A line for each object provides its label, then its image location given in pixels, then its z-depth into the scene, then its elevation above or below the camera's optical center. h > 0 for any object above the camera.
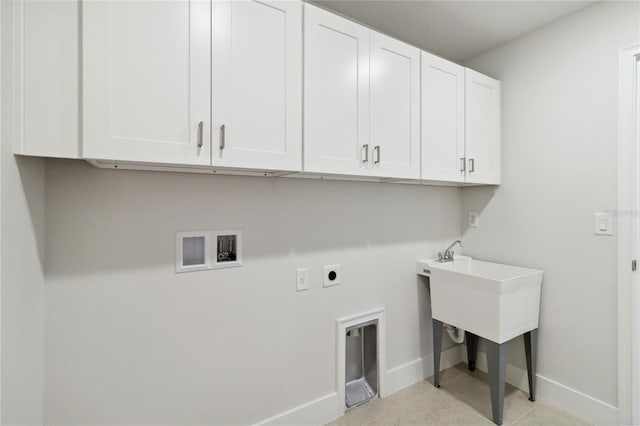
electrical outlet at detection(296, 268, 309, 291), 1.77 -0.39
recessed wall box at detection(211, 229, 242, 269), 1.54 -0.18
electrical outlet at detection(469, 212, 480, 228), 2.49 -0.06
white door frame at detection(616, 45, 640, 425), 1.71 -0.13
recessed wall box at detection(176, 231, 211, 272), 1.45 -0.19
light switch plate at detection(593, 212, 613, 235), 1.80 -0.07
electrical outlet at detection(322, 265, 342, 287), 1.87 -0.39
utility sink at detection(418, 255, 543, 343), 1.79 -0.54
